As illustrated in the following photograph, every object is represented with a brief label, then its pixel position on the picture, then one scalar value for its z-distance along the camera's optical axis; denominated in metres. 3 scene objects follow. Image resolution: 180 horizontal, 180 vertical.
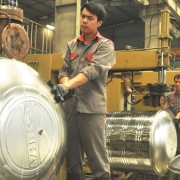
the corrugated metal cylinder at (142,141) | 3.24
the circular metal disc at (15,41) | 2.17
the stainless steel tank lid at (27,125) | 1.52
